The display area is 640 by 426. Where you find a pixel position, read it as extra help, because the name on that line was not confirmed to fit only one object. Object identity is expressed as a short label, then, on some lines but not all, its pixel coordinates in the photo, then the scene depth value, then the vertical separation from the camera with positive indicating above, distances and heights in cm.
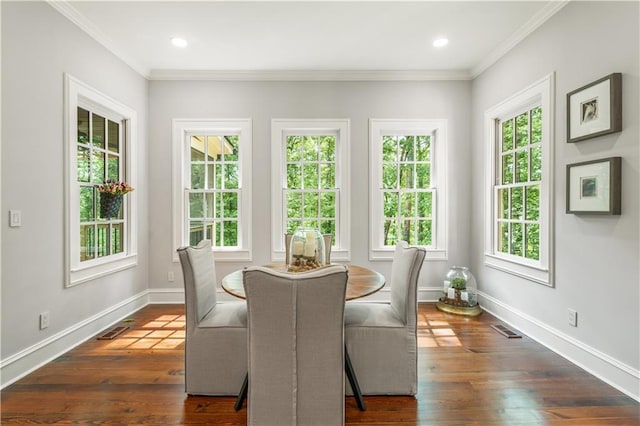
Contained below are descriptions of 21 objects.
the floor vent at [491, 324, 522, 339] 283 -112
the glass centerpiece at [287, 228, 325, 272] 204 -26
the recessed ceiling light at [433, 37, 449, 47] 304 +170
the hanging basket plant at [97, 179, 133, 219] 296 +15
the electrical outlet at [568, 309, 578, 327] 238 -81
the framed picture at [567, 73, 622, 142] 203 +73
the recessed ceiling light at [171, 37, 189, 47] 300 +167
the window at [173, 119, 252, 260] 381 +27
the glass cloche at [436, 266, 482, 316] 348 -91
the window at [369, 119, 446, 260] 382 +31
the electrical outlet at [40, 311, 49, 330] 232 -82
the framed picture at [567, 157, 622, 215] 204 +19
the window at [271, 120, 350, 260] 383 +38
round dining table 183 -47
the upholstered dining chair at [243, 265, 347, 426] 139 -62
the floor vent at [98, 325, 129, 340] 282 -113
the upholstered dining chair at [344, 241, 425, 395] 192 -86
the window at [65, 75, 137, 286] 261 +35
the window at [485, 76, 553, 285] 268 +29
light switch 209 -4
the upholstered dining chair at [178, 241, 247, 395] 189 -84
